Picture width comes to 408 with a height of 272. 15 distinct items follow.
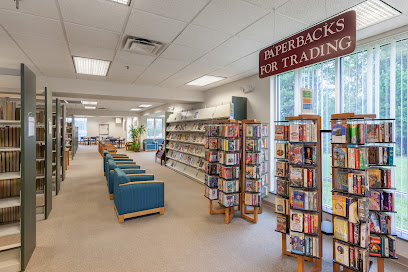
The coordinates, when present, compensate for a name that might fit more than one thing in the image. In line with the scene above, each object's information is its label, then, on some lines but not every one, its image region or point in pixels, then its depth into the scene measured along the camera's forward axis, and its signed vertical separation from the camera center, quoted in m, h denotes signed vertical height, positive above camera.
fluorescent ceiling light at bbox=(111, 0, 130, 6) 2.34 +1.50
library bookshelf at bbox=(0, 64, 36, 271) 2.37 -0.48
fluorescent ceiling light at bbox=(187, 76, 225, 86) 5.87 +1.61
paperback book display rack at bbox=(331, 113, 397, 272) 2.08 -0.60
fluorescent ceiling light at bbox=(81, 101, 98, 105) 10.60 +1.68
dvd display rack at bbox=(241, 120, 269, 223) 3.69 -0.54
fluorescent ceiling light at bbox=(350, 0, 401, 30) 2.45 +1.53
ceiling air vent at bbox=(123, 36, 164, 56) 3.37 +1.50
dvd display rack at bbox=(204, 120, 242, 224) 3.70 -0.54
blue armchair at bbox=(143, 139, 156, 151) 15.71 -0.70
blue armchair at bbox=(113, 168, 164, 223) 3.66 -1.13
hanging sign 1.64 +0.80
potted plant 15.02 -0.25
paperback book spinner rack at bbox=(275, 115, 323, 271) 2.36 -0.61
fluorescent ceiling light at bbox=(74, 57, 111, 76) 4.36 +1.55
